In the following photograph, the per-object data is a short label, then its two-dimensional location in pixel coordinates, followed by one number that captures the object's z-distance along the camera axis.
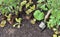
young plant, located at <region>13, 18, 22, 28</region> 1.35
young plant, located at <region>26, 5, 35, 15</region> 1.39
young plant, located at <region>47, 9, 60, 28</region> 1.27
